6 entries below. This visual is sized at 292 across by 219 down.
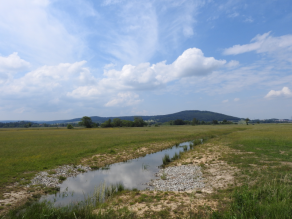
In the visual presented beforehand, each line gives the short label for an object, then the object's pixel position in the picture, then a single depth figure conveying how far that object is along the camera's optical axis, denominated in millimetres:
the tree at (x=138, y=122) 163450
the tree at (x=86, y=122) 138125
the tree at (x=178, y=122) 192138
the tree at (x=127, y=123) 160962
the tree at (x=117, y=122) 159875
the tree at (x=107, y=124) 154875
